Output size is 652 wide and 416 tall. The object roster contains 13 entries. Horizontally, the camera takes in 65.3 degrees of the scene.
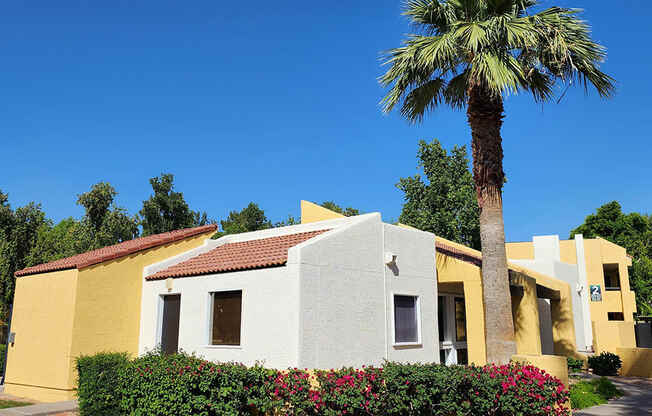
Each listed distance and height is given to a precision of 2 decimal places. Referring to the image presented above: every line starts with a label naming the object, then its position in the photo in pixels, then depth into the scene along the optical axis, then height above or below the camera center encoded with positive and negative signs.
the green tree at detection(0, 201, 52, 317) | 23.88 +3.76
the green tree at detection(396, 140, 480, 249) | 36.81 +8.70
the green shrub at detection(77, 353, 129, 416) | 11.37 -1.55
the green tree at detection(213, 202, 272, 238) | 52.06 +9.94
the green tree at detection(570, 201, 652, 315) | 46.59 +8.48
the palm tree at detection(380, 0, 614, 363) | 12.41 +6.42
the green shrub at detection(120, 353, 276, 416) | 9.92 -1.42
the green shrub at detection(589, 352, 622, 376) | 21.58 -2.00
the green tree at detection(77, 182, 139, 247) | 31.53 +6.13
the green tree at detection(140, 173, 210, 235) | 34.41 +7.16
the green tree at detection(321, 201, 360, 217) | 63.59 +13.62
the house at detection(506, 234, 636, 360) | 38.06 +3.74
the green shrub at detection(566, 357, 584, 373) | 19.38 -1.80
